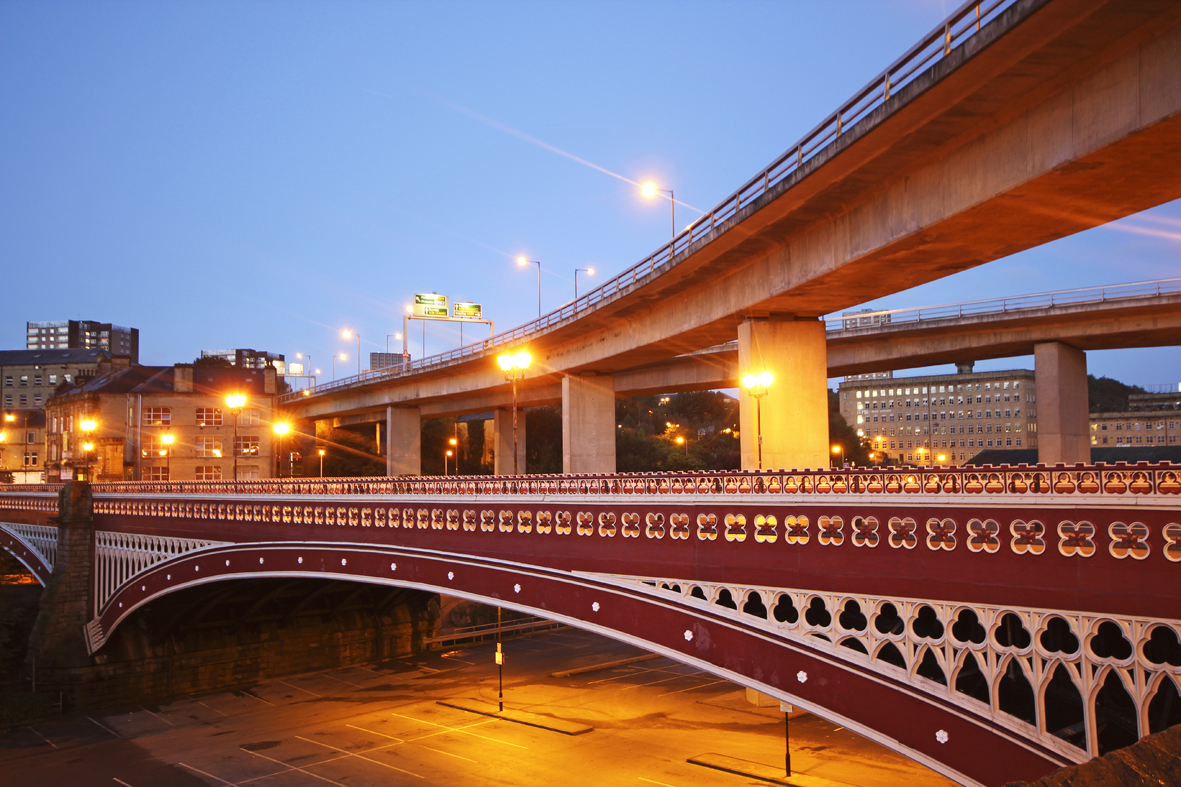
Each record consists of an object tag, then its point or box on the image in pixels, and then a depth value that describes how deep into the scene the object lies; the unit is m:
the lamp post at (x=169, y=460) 62.80
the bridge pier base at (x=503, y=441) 66.88
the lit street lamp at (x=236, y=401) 36.22
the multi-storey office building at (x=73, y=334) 159.77
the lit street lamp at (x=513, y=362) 25.64
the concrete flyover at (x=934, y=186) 13.62
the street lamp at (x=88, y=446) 64.43
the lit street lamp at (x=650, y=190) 30.36
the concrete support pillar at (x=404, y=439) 64.88
